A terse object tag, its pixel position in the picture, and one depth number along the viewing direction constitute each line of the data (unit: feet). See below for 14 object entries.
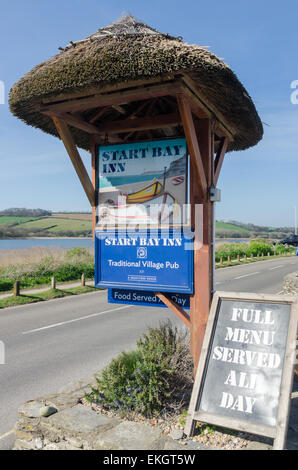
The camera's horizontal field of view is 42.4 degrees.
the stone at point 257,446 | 11.11
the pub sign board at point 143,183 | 16.65
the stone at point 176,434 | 11.73
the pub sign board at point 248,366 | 11.37
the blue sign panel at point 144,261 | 16.17
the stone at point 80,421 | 11.85
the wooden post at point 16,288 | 48.55
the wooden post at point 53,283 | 54.19
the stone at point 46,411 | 12.87
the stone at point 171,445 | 10.78
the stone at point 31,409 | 13.03
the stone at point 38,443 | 12.59
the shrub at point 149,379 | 13.30
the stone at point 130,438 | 10.82
